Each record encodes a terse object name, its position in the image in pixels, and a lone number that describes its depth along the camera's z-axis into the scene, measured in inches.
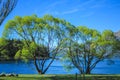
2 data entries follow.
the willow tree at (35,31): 1288.5
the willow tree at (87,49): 1329.1
